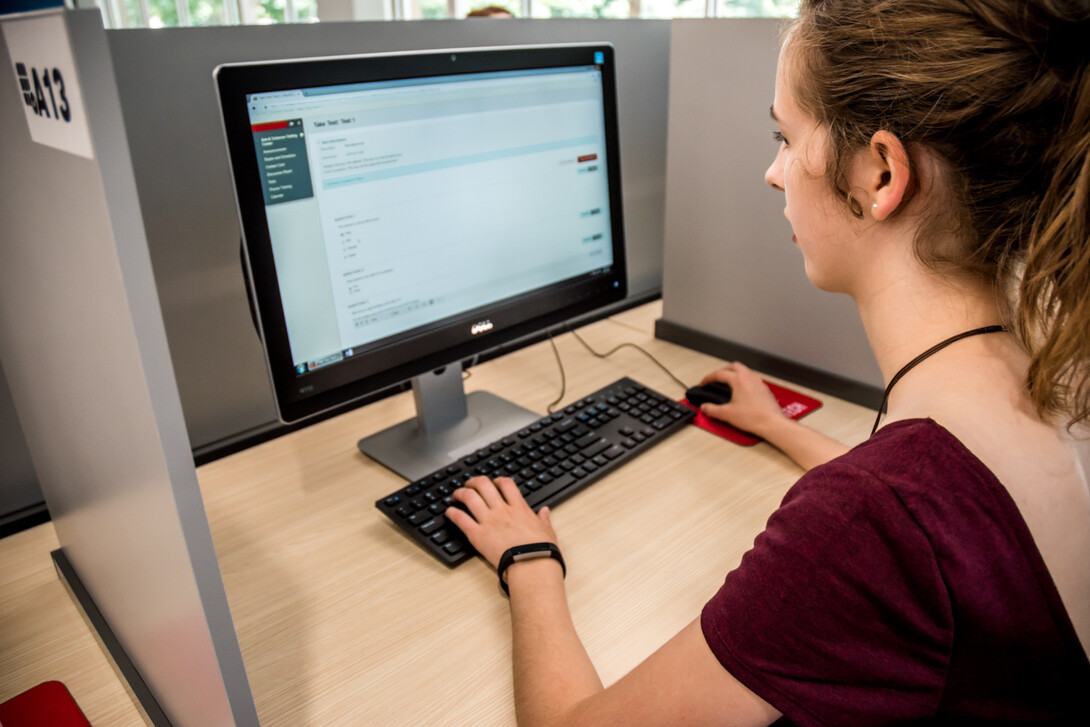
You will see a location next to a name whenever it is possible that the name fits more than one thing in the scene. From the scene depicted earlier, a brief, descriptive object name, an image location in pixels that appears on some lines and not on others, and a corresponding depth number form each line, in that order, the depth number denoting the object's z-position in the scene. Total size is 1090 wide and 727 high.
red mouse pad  1.00
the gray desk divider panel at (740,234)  1.11
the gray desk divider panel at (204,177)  0.84
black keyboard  0.82
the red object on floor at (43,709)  0.62
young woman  0.50
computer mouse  1.07
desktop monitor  0.76
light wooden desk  0.65
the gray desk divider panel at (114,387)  0.35
